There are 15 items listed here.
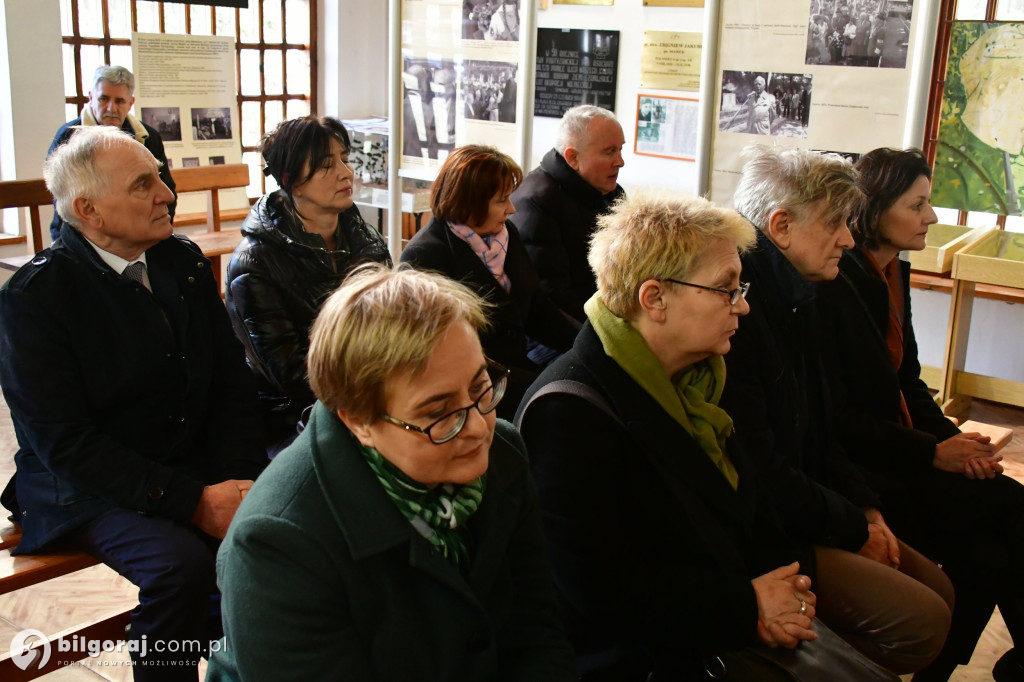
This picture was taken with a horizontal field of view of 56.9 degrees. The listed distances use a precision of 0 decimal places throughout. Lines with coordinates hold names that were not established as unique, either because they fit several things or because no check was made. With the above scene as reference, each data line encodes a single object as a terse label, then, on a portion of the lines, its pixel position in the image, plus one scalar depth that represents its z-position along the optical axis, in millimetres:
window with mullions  5965
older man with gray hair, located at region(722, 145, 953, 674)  2053
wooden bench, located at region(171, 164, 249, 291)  4477
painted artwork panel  4066
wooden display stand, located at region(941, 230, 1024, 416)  4191
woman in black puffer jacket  2559
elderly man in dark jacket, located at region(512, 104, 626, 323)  3312
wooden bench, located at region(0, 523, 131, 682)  1997
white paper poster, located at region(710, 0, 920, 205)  3145
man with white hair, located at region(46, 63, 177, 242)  4973
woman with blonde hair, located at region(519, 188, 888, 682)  1686
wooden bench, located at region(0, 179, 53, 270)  3473
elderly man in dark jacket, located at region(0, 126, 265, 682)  1995
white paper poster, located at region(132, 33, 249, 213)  6262
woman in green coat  1248
